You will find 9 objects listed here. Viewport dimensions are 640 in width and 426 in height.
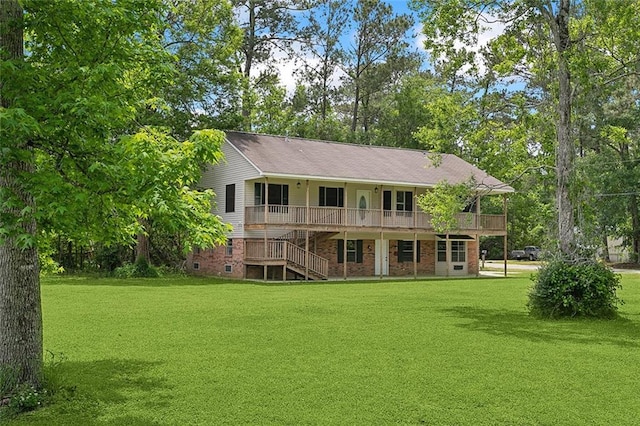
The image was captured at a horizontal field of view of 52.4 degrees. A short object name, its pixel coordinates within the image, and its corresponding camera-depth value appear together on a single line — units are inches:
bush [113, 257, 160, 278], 1112.8
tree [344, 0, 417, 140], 1941.4
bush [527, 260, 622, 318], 569.6
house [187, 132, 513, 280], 1086.4
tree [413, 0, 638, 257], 588.4
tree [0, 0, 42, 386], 245.0
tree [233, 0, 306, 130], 1707.7
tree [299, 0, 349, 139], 1894.7
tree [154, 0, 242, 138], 1223.5
